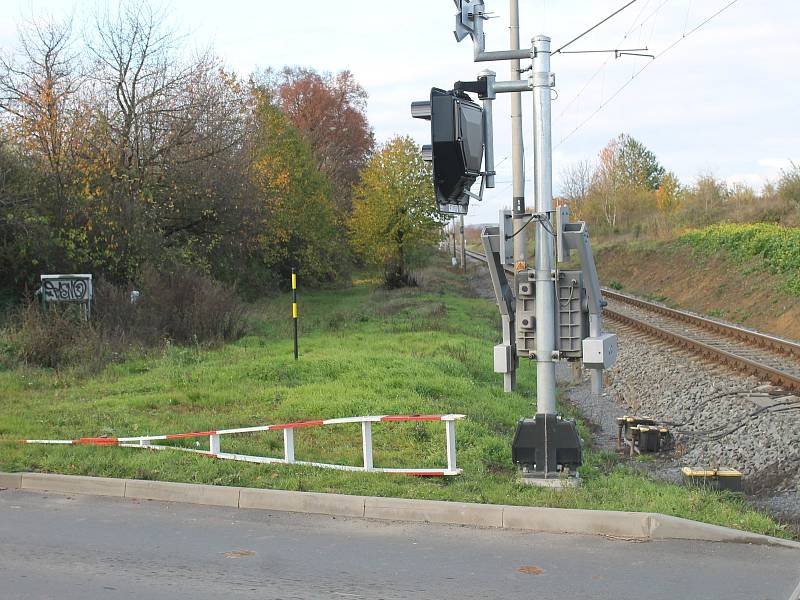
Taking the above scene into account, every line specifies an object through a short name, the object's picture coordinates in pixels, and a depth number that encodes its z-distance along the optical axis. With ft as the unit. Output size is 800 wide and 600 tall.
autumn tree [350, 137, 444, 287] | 154.81
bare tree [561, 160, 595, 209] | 279.08
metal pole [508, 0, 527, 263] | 28.94
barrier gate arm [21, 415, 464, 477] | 29.12
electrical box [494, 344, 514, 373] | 29.30
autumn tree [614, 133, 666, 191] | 271.49
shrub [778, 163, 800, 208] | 139.33
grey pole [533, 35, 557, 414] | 27.73
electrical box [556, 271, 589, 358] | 28.66
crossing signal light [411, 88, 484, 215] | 25.30
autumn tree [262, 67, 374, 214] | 244.42
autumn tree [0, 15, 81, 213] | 87.40
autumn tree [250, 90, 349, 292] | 136.05
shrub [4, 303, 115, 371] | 59.52
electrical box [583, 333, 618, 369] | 27.58
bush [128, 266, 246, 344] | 70.74
